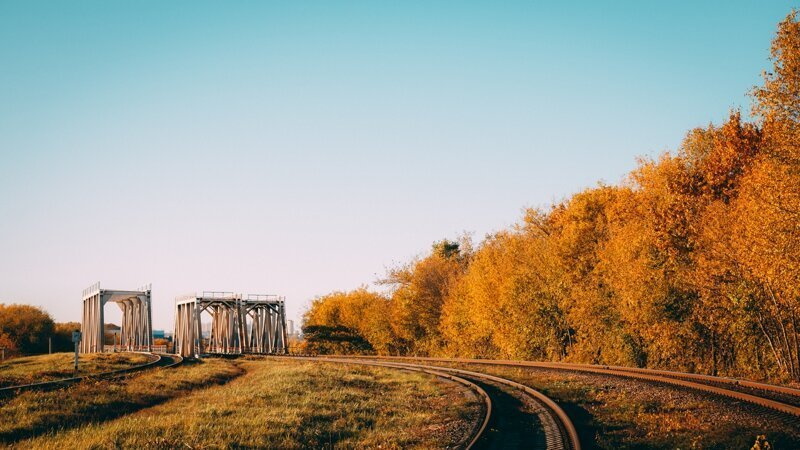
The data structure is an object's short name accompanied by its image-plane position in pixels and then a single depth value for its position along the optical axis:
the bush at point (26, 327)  89.31
